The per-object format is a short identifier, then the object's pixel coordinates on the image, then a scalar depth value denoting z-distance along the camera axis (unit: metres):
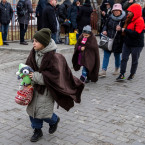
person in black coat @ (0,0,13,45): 10.14
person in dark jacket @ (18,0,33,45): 10.26
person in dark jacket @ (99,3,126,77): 6.89
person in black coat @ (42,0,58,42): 9.23
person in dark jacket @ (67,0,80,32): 11.75
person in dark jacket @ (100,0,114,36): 11.54
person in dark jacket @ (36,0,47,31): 11.07
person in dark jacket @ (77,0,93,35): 10.88
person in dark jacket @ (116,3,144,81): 6.39
